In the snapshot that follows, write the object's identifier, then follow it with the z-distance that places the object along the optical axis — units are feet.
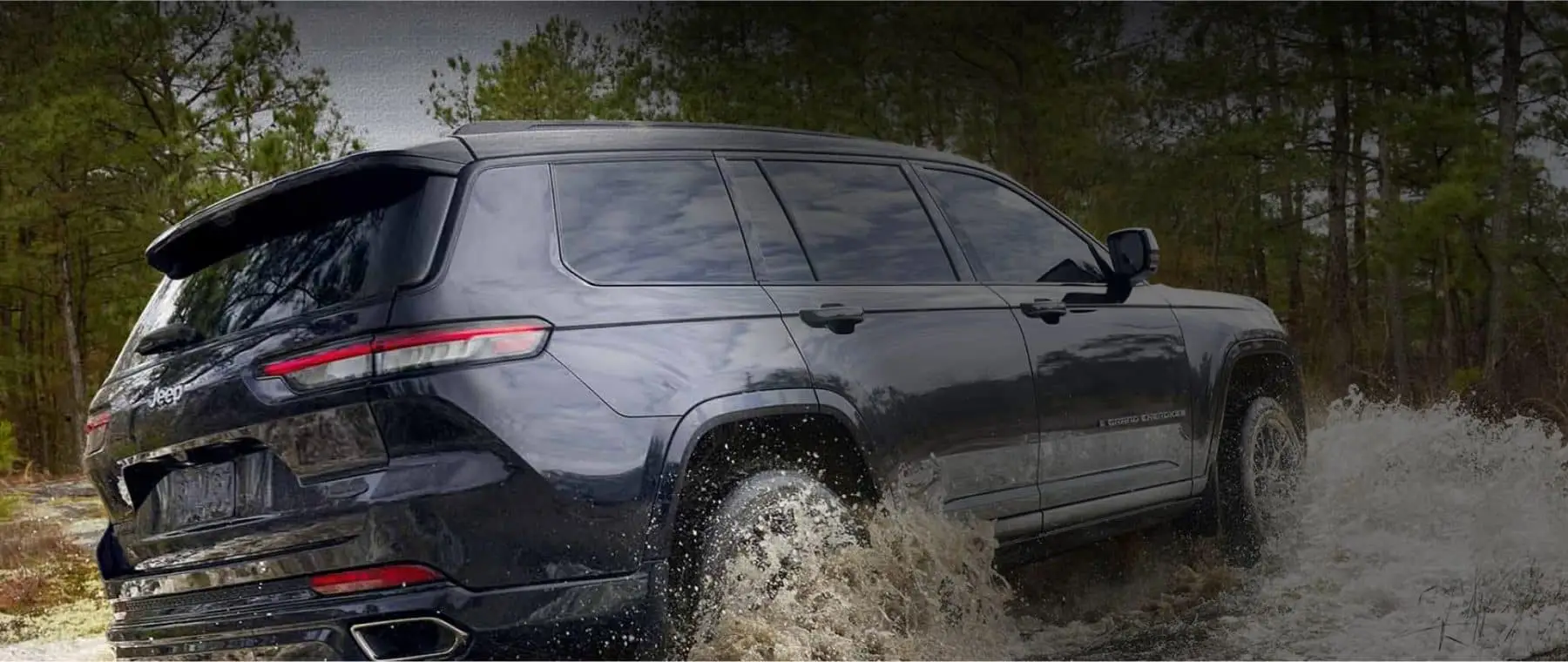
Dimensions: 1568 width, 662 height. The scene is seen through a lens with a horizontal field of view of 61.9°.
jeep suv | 8.95
